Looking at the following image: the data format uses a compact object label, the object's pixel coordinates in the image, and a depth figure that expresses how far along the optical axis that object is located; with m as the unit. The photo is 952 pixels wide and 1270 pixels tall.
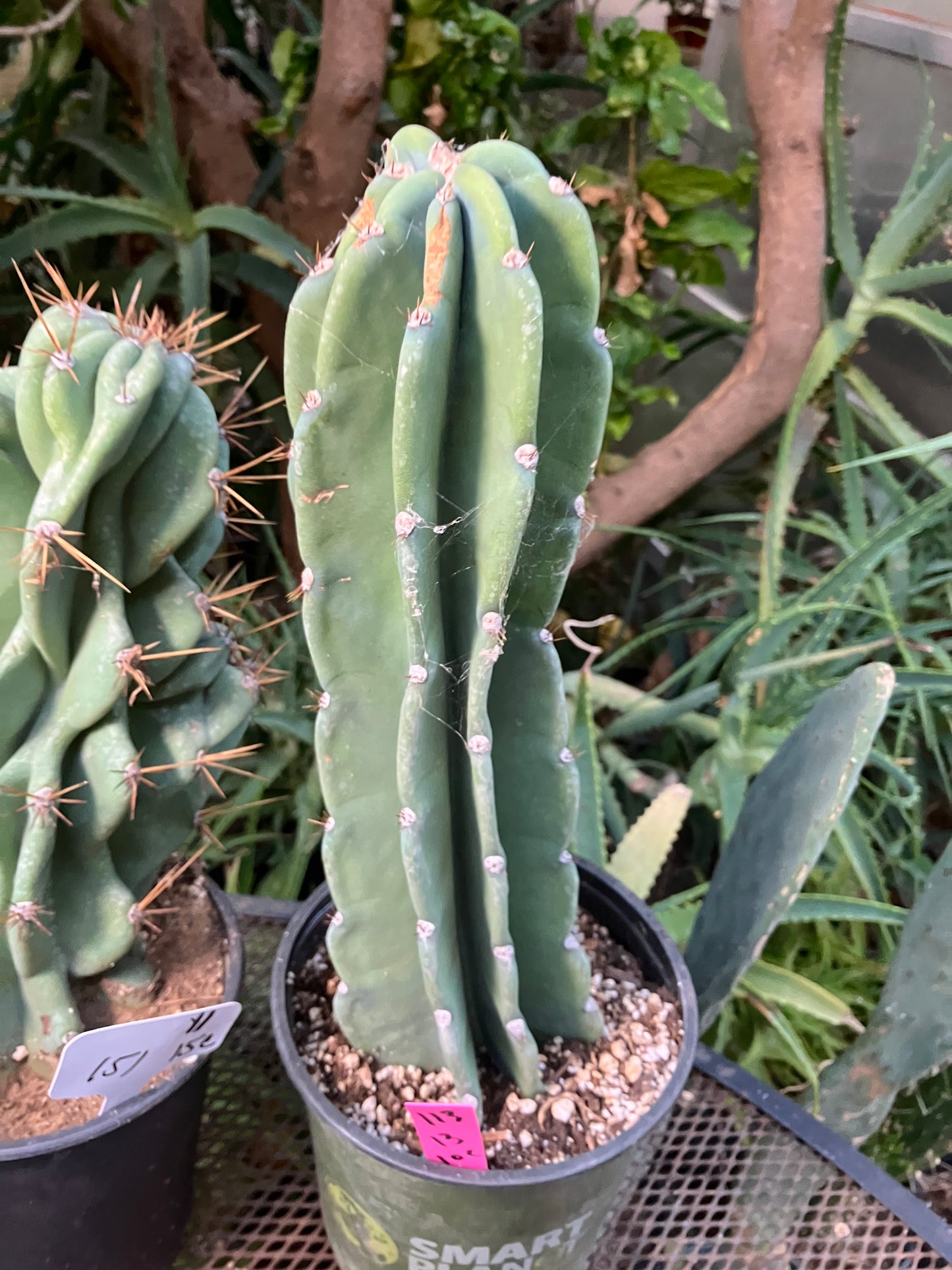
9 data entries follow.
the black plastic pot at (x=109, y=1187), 0.52
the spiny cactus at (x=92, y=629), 0.48
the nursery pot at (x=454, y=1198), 0.50
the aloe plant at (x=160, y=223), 1.05
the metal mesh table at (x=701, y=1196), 0.64
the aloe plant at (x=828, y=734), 0.71
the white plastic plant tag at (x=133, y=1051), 0.51
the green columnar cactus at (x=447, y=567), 0.38
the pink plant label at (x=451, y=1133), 0.50
